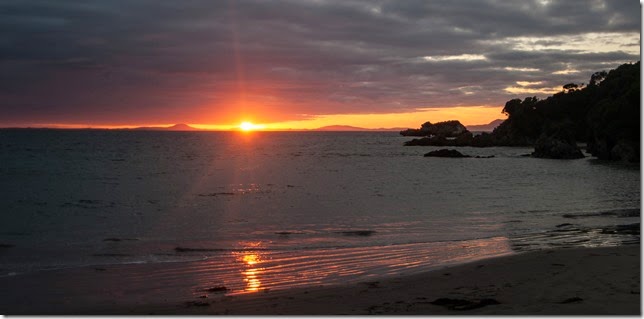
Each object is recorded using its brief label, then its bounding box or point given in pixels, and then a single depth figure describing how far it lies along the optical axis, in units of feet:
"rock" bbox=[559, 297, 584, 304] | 27.99
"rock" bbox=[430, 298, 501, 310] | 28.17
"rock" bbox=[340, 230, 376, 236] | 56.65
